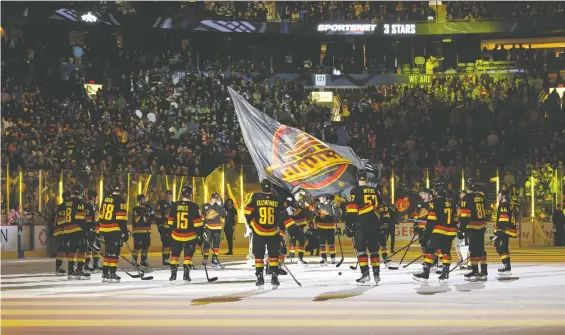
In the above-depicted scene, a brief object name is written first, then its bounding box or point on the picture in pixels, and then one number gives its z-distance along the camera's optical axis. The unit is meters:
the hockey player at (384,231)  29.36
